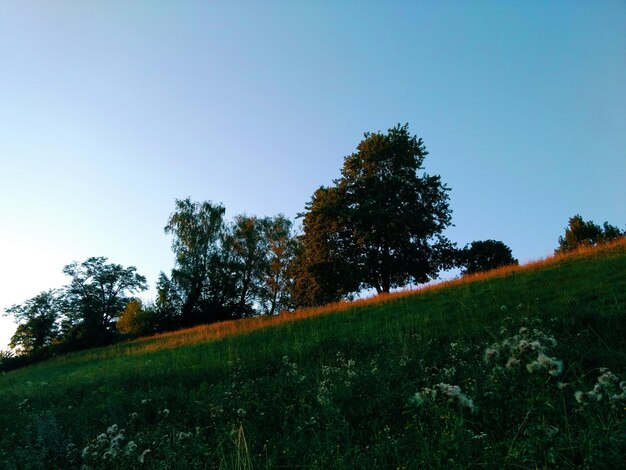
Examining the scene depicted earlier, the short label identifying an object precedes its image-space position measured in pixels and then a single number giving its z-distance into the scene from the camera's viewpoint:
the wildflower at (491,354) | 3.61
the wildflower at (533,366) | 3.01
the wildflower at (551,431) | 2.60
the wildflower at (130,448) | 4.16
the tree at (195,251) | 45.88
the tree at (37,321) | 58.69
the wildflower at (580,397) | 2.94
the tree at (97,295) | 54.91
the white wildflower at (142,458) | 3.87
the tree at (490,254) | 45.84
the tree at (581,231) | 48.44
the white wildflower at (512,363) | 3.27
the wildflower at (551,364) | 2.93
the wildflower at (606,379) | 3.13
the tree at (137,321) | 42.75
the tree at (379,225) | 30.23
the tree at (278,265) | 54.44
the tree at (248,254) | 52.66
